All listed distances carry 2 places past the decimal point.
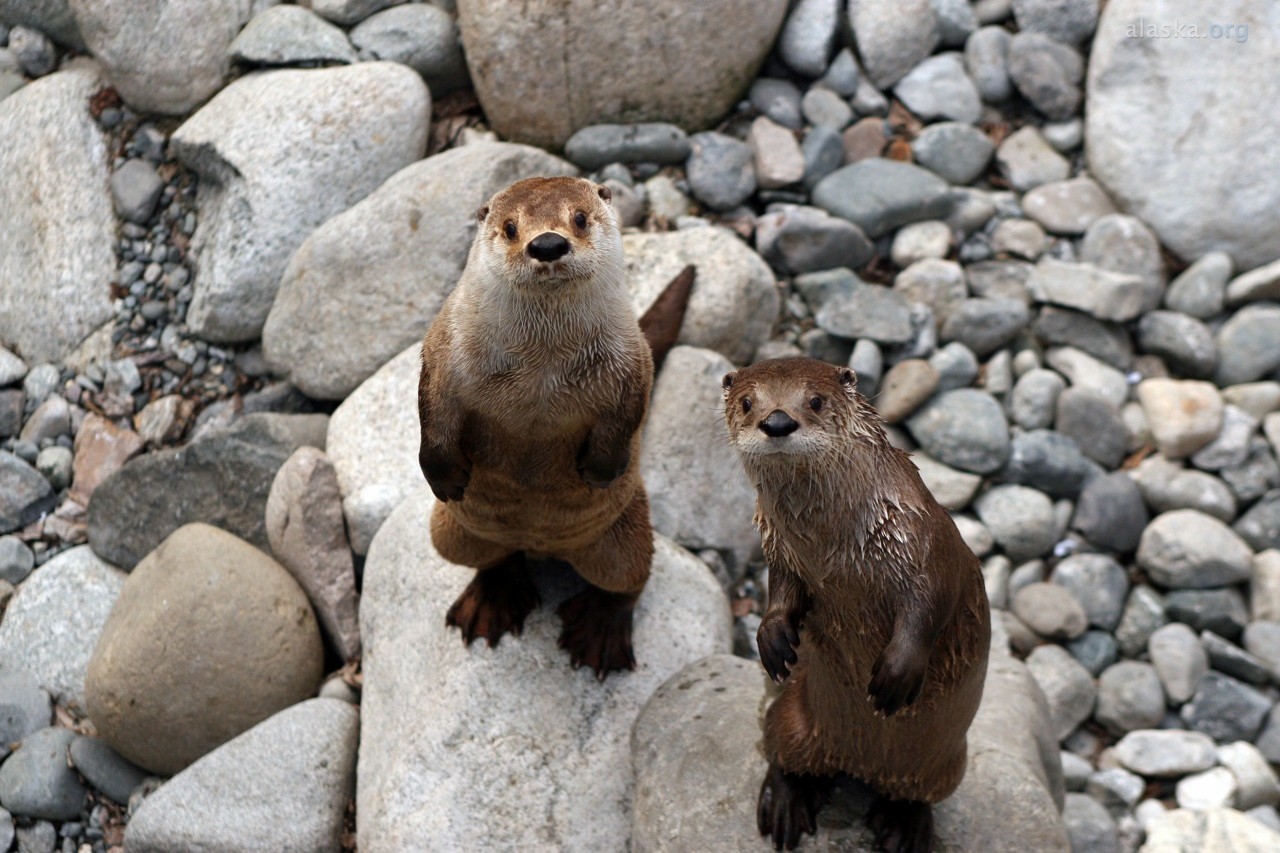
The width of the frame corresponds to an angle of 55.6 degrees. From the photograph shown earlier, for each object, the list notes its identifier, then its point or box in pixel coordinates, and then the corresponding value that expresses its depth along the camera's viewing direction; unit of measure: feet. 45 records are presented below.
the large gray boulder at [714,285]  15.24
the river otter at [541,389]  9.53
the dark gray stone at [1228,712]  14.28
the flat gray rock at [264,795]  12.09
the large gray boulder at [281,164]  16.56
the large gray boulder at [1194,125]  16.55
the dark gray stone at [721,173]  16.90
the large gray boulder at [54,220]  16.99
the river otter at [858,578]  8.20
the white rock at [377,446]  14.30
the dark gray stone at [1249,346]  16.22
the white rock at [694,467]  14.39
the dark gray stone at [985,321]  16.19
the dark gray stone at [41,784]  13.11
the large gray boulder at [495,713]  11.50
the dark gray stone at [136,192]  17.42
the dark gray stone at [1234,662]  14.40
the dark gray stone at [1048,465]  15.52
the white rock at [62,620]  14.25
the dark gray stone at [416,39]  17.51
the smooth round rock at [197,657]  12.91
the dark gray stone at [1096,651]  14.84
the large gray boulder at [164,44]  17.57
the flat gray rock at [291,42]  17.53
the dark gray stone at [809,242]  16.40
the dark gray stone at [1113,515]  15.38
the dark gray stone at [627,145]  16.94
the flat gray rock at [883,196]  16.72
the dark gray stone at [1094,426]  15.87
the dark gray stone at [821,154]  17.07
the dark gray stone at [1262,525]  15.29
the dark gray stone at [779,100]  17.56
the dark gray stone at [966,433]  15.48
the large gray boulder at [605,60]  16.74
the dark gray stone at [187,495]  14.83
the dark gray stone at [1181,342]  16.22
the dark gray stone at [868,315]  15.90
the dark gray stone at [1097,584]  15.03
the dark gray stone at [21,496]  15.49
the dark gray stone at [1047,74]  17.57
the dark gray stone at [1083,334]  16.46
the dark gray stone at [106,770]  13.29
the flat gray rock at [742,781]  10.15
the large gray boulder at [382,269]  15.38
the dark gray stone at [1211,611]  14.80
